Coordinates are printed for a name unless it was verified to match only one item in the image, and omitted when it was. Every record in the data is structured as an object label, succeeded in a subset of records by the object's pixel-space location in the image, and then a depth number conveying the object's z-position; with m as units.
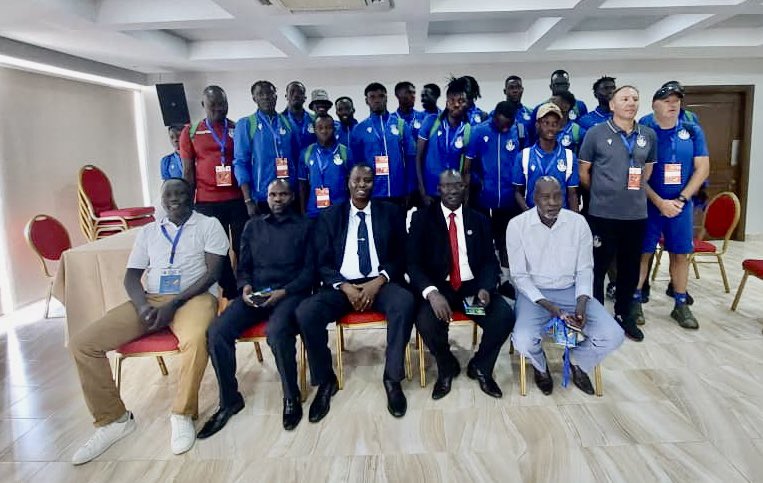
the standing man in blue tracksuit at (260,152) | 3.52
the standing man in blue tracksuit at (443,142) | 3.56
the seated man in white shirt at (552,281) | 2.74
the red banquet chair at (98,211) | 5.48
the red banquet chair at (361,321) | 2.83
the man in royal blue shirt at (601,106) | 4.39
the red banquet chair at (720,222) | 4.47
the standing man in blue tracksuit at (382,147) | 3.76
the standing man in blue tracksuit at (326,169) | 3.53
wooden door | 6.92
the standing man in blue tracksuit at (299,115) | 3.94
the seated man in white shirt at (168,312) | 2.44
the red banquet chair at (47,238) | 4.31
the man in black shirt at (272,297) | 2.62
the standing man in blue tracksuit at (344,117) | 4.11
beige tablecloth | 3.06
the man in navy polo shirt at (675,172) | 3.58
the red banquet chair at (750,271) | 3.73
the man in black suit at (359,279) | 2.75
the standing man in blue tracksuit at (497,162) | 3.61
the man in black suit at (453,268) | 2.84
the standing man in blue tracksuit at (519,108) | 4.14
